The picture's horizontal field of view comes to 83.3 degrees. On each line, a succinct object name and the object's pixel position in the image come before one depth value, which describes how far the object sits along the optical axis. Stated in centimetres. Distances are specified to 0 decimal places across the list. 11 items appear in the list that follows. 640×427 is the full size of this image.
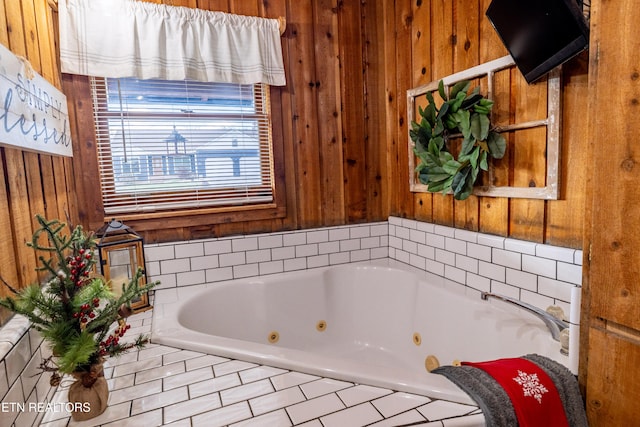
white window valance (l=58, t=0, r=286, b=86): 177
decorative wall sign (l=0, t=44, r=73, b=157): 101
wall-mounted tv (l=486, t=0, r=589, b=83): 120
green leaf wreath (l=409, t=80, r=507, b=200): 162
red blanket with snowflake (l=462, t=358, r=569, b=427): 98
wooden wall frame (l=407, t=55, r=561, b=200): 139
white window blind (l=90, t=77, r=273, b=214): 192
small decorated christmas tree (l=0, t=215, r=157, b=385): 85
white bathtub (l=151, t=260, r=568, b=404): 136
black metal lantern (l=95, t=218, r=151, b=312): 157
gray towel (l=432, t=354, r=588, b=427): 94
